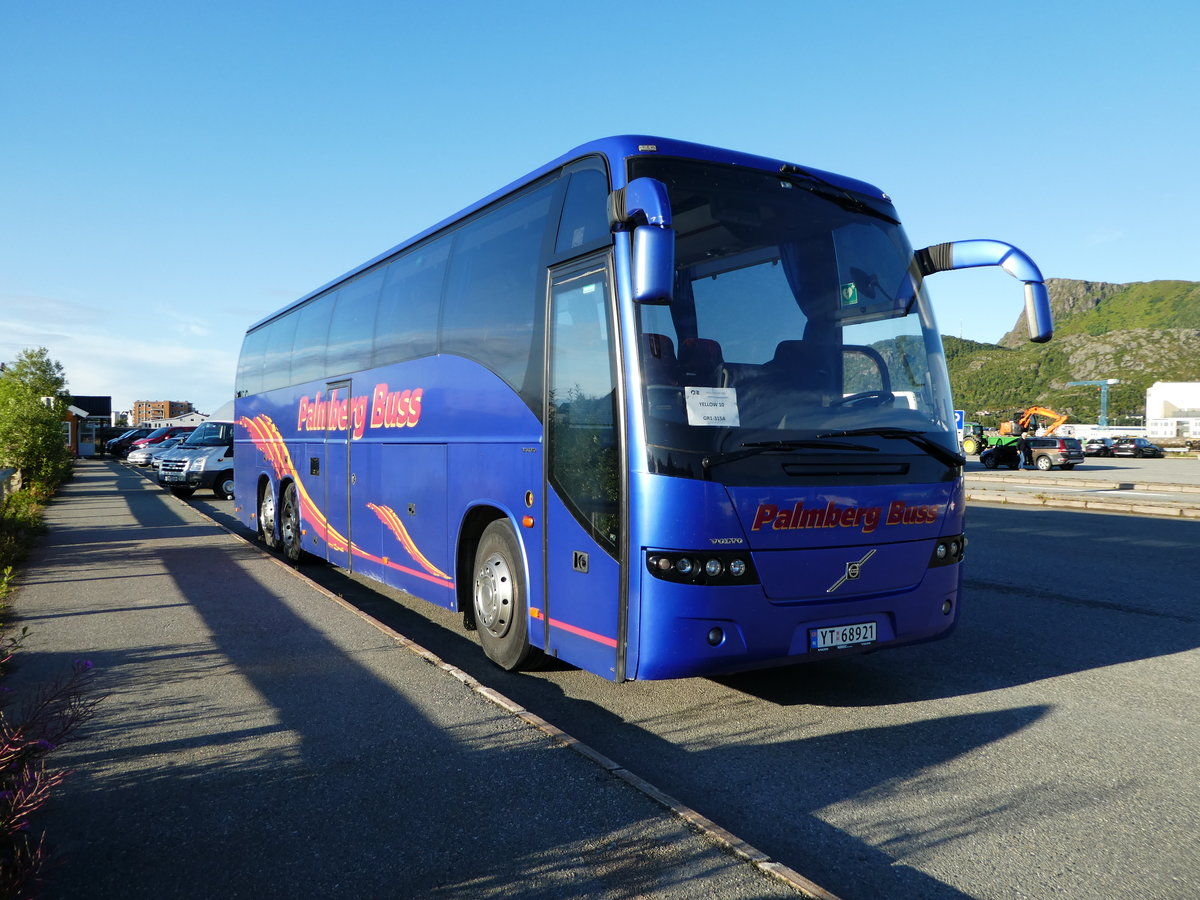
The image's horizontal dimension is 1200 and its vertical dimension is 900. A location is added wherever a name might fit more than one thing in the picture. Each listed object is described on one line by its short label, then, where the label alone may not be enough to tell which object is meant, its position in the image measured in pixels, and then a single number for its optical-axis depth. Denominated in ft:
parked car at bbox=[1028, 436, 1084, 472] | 128.57
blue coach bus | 14.93
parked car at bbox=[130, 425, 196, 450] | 135.31
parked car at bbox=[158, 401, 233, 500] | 76.48
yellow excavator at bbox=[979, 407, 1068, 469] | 133.28
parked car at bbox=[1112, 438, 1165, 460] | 186.50
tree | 66.90
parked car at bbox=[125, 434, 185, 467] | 132.36
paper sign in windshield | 15.10
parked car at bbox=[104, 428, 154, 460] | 190.60
